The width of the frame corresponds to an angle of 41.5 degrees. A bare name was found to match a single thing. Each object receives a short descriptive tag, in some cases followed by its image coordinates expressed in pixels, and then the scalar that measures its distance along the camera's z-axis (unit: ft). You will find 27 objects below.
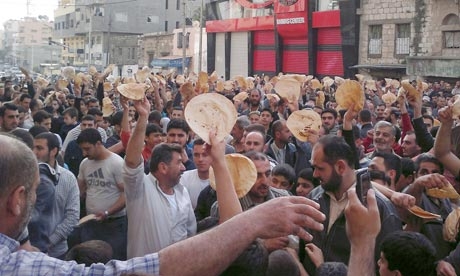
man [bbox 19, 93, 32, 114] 35.75
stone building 84.38
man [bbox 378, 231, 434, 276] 9.46
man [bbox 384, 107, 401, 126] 33.50
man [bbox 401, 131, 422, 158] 23.29
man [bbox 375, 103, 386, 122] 37.79
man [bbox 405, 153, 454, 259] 12.71
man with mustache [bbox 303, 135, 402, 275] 12.01
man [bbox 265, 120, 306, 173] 24.25
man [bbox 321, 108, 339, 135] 28.78
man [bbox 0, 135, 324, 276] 6.30
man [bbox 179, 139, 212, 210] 18.06
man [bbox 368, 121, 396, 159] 22.65
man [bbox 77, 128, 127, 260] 17.51
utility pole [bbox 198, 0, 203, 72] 111.55
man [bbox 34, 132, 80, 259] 15.93
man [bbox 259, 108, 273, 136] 29.68
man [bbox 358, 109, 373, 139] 31.42
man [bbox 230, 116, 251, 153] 24.54
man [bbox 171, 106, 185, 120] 29.41
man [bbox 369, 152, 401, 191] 16.53
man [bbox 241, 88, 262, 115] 37.73
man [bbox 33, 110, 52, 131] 27.71
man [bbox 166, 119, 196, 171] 21.22
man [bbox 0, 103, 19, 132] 25.94
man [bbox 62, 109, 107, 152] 26.03
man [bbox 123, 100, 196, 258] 14.05
